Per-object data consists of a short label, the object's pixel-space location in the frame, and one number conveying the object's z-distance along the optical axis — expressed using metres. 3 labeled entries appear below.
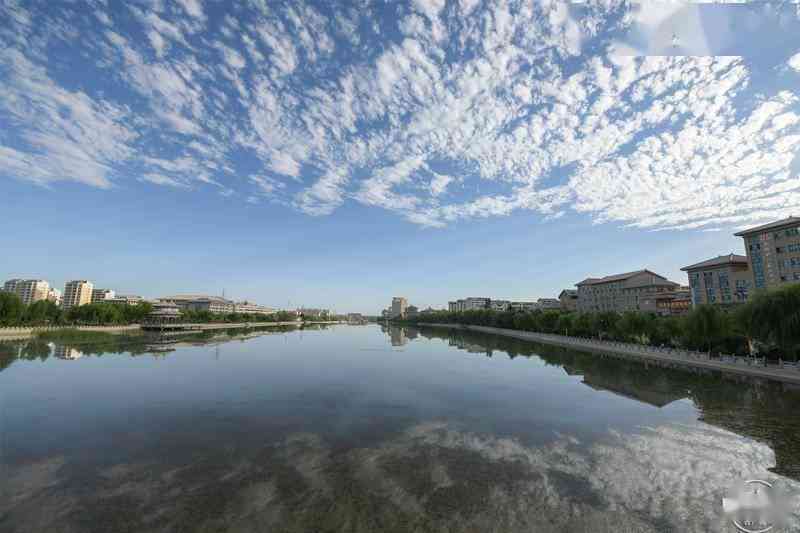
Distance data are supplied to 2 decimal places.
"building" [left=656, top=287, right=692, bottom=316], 93.57
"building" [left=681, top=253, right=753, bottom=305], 77.81
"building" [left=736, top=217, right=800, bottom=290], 64.31
